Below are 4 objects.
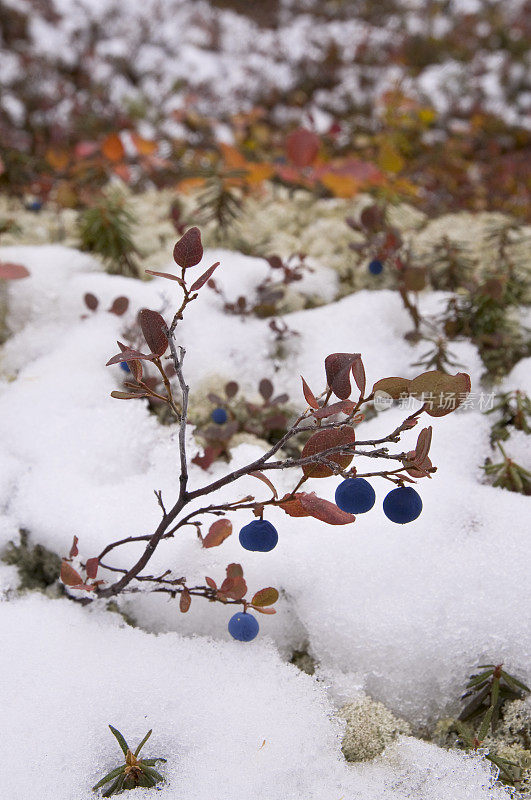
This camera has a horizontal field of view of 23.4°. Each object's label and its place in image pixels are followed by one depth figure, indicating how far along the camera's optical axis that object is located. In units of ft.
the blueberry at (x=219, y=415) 1.39
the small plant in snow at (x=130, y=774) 1.05
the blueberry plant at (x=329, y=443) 1.01
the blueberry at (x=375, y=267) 1.65
